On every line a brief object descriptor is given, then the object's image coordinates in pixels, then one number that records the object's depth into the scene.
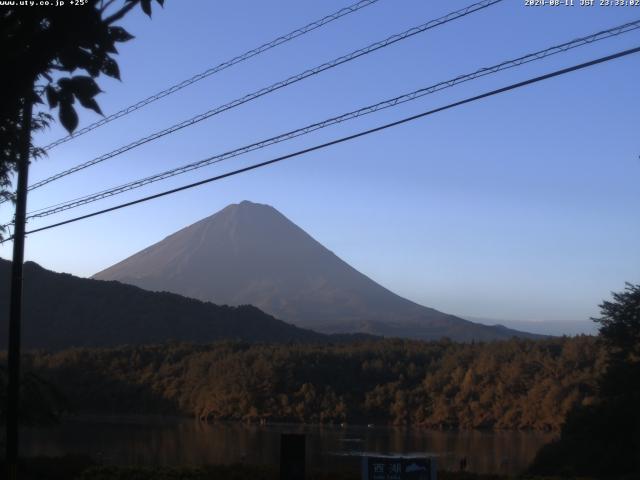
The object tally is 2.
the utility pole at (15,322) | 14.57
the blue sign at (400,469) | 11.58
